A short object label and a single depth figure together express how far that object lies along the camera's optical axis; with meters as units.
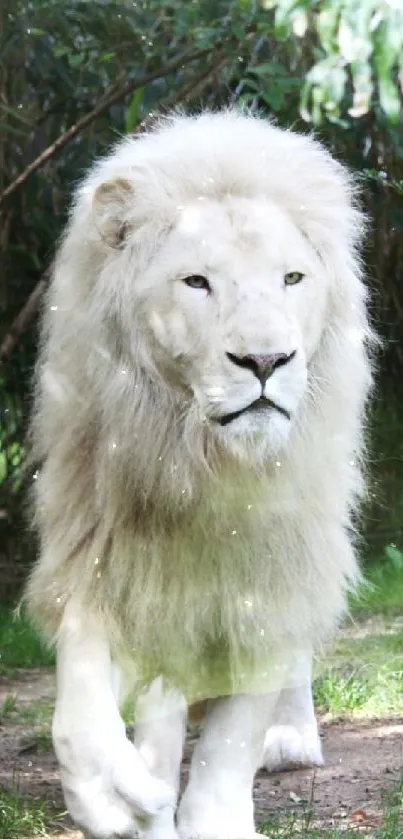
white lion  11.14
